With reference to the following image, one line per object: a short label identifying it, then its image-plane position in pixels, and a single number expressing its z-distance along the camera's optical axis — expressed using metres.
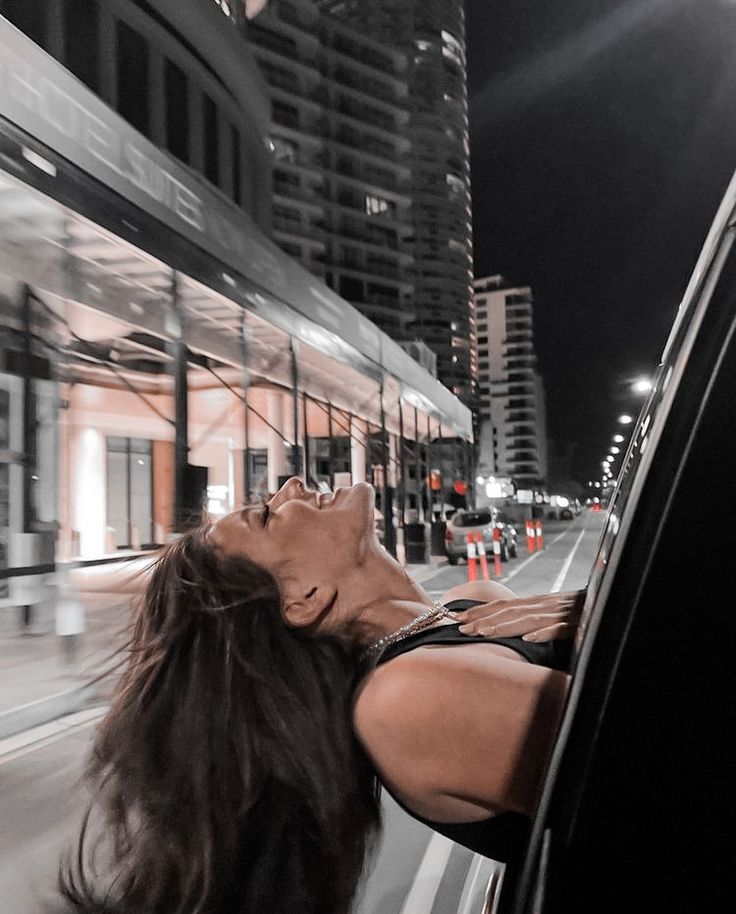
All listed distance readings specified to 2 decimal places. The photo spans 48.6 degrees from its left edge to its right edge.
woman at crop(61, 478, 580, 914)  1.28
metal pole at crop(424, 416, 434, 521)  25.30
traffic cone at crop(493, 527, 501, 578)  17.03
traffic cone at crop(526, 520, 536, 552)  26.04
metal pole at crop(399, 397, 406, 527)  19.27
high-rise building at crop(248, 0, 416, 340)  84.19
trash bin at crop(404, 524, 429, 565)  20.72
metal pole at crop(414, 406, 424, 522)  21.28
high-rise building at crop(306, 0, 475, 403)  92.12
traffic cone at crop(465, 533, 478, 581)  15.62
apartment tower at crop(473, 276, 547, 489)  155.25
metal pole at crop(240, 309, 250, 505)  11.57
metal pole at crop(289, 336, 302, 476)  12.15
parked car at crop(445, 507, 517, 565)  22.06
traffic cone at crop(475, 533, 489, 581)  15.18
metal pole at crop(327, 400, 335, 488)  18.92
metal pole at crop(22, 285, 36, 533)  9.13
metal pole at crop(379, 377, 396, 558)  17.79
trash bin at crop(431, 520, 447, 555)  23.33
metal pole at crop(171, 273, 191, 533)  8.91
